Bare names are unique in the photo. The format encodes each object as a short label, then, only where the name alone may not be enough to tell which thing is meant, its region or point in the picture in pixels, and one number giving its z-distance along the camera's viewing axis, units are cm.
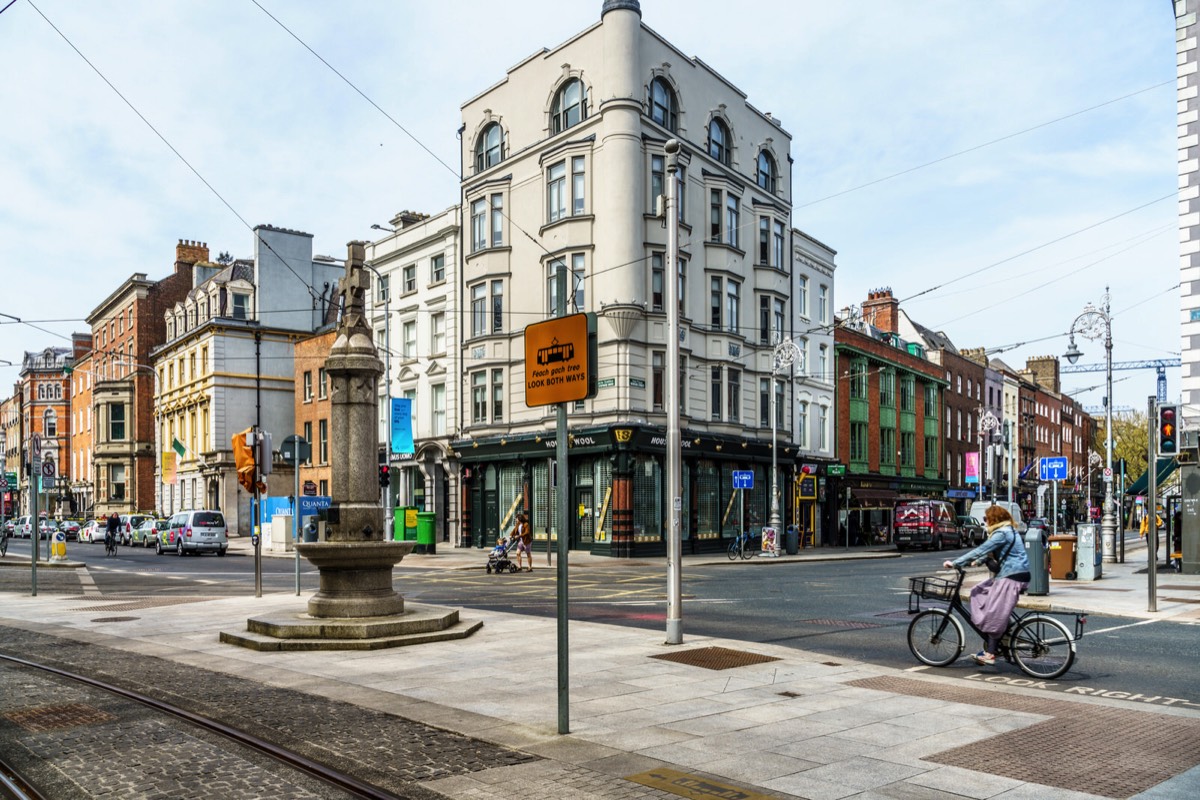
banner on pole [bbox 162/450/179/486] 6488
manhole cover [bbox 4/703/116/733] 786
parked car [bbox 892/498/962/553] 4362
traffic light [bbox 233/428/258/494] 1866
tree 6875
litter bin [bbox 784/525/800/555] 3869
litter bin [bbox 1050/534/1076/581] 2375
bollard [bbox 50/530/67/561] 3478
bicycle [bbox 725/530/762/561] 3550
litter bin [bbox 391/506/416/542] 3931
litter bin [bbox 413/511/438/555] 3806
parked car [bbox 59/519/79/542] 6387
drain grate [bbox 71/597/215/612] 1781
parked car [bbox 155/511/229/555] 4128
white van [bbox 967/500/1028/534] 4575
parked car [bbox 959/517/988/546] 4716
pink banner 5556
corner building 3575
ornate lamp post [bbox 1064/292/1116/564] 3200
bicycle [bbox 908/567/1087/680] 1030
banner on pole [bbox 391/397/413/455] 3922
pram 2738
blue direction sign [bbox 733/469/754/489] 3681
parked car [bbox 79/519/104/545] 5784
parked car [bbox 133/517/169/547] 4991
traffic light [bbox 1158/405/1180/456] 1741
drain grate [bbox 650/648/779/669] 1091
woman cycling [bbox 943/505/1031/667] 1041
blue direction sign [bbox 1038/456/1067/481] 3089
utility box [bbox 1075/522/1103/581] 2358
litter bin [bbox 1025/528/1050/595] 1792
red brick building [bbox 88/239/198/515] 7025
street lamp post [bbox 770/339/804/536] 3744
